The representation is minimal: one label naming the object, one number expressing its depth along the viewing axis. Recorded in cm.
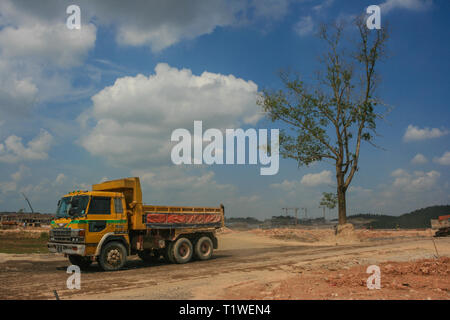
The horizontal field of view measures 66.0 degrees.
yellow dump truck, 1316
